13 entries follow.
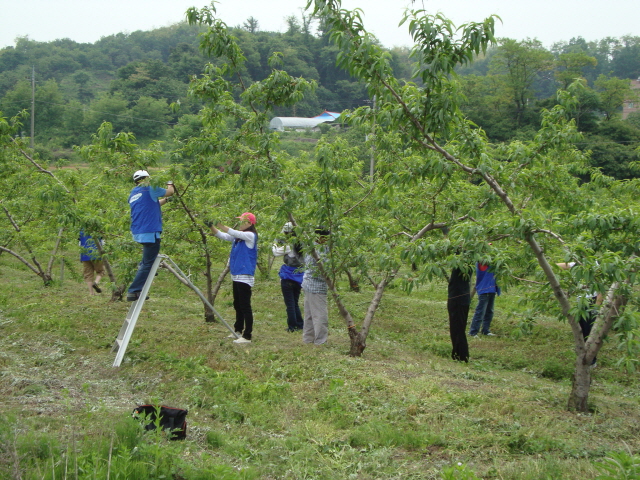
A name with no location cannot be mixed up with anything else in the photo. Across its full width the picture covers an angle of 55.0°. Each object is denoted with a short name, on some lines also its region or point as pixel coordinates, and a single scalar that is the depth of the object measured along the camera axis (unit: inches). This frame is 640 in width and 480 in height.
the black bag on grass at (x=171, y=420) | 192.7
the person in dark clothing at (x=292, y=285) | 393.4
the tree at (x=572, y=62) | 1921.5
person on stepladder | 291.4
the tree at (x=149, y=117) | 1900.8
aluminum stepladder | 280.4
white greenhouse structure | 2610.7
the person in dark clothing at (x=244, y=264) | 331.0
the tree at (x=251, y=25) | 3878.2
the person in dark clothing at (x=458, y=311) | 342.0
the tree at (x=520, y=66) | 1947.6
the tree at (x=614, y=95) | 1788.9
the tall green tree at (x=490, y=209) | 208.4
